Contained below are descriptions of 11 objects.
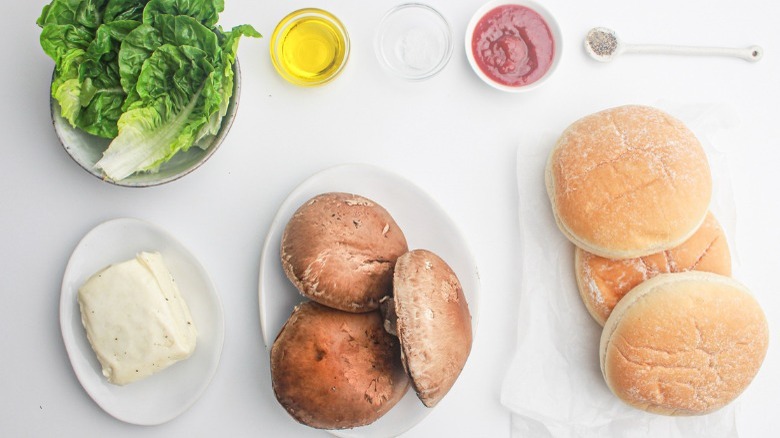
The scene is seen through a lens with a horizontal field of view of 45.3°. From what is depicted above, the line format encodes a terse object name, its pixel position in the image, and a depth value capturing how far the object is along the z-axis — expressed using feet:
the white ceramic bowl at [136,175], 1.95
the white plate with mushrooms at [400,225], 2.03
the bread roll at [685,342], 1.96
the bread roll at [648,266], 2.03
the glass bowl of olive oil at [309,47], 2.10
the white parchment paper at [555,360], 2.11
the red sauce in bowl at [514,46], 2.11
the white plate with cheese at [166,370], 2.04
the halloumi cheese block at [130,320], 2.00
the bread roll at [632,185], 1.95
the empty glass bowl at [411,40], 2.15
